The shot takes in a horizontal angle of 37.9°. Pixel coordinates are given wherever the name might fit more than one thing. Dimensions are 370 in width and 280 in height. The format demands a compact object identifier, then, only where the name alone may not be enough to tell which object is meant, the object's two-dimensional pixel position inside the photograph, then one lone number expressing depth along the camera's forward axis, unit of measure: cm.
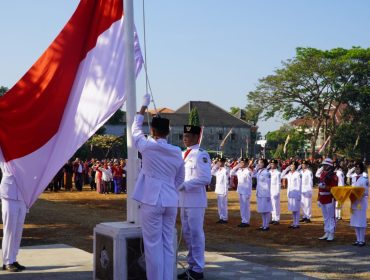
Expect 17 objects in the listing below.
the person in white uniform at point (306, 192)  1617
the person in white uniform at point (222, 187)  1611
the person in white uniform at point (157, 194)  575
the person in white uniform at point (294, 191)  1488
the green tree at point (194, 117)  8419
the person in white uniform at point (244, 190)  1520
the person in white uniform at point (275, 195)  1575
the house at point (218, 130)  8819
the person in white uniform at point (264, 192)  1443
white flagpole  644
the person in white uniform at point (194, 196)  717
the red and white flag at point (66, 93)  672
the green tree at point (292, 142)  6384
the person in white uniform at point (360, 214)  1135
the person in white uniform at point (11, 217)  748
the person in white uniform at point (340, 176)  1959
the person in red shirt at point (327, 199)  1217
